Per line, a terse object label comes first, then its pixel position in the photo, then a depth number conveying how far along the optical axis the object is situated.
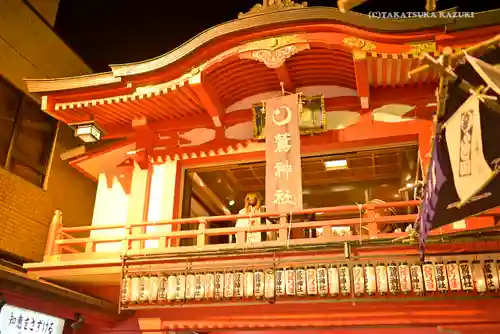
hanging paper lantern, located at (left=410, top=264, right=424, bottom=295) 7.33
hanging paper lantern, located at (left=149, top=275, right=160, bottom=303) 8.40
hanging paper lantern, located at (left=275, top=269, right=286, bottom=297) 7.89
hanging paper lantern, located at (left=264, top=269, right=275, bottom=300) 7.89
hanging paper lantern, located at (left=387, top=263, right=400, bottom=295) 7.44
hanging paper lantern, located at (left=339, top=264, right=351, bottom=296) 7.66
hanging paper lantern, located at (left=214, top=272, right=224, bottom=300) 8.14
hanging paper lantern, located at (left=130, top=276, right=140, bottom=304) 8.47
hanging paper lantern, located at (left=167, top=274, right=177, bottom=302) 8.33
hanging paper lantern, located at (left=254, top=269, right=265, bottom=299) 7.97
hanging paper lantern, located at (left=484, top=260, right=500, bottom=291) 7.02
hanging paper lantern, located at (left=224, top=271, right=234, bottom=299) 8.09
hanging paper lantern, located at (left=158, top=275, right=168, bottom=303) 8.38
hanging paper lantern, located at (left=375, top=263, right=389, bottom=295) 7.48
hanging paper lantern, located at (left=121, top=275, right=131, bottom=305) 8.53
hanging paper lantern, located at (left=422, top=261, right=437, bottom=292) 7.30
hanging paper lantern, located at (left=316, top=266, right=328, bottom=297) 7.71
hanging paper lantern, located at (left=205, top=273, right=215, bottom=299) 8.16
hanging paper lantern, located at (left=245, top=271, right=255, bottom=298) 8.01
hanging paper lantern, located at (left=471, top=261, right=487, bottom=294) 7.06
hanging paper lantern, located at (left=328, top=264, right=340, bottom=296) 7.67
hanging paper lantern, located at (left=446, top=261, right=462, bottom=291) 7.18
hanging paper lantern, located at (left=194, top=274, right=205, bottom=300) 8.21
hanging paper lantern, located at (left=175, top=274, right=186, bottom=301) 8.30
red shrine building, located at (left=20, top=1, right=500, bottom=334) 7.73
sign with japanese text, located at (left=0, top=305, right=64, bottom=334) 7.86
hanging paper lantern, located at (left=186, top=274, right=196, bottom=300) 8.25
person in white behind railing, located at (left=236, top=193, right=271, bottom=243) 9.87
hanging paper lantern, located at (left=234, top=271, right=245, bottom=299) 8.06
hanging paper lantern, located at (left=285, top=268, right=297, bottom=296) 7.85
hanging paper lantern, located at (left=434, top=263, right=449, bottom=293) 7.22
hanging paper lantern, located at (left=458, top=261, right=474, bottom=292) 7.13
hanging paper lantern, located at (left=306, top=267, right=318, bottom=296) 7.76
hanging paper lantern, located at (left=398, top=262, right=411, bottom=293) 7.38
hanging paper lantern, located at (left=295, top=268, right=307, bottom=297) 7.80
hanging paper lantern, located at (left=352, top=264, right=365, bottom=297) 7.58
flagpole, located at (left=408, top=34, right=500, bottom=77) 4.82
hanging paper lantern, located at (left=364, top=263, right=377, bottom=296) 7.53
